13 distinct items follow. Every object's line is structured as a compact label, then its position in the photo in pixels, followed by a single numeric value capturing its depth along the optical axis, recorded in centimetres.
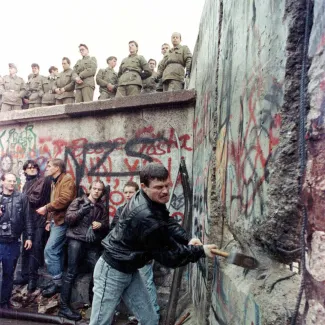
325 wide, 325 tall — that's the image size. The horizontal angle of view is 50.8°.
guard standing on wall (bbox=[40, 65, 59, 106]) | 910
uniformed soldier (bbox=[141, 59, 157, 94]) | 838
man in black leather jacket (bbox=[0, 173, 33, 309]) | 454
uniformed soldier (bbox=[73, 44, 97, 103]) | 835
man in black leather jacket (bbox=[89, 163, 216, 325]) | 233
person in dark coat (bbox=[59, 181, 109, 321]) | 463
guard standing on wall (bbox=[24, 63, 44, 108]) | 945
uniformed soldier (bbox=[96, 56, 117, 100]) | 830
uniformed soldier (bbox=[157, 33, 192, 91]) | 720
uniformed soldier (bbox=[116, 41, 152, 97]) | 766
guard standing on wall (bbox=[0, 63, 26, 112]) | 972
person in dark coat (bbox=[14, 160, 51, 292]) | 527
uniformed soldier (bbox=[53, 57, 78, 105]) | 851
